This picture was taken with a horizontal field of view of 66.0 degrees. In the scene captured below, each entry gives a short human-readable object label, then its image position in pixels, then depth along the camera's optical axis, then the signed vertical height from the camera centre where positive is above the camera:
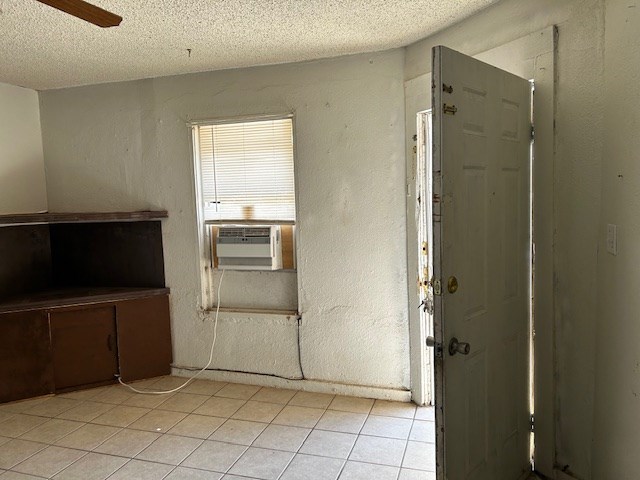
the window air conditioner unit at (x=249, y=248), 3.75 -0.33
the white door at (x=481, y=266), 1.83 -0.29
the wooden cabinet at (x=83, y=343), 3.65 -1.04
